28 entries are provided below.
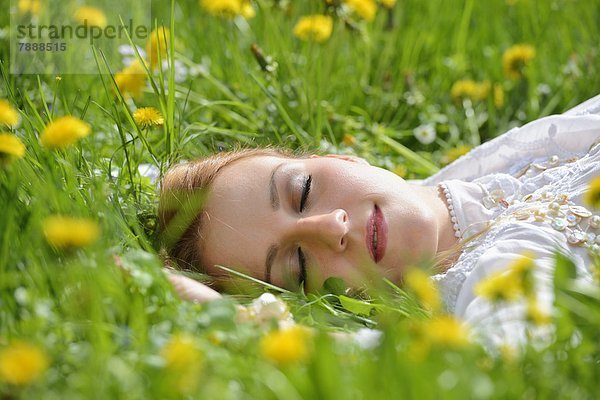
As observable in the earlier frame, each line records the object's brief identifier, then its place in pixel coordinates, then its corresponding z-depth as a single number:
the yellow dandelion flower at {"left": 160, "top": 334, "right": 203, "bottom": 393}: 1.65
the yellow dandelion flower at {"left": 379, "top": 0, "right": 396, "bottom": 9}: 2.30
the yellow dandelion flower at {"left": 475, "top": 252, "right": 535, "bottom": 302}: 1.67
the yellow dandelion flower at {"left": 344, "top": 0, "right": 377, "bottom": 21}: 2.24
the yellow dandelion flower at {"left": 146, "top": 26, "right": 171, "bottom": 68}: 2.21
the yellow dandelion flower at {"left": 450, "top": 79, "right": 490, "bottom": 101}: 2.32
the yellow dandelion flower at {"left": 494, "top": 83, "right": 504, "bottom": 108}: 2.33
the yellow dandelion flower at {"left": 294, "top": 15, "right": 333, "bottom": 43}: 2.24
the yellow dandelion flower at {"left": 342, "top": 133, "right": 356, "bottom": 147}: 2.18
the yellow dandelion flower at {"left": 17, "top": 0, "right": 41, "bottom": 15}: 2.28
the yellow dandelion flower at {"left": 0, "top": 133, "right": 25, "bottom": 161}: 1.77
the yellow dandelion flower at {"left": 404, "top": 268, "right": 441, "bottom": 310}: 1.69
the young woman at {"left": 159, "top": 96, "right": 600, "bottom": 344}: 1.91
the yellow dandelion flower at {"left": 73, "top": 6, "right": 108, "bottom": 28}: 2.34
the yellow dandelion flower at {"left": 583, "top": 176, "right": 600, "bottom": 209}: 1.75
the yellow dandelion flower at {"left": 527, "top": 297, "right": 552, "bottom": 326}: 1.67
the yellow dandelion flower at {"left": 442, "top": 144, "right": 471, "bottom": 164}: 2.24
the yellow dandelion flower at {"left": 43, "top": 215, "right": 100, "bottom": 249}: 1.71
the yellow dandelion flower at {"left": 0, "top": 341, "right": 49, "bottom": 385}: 1.64
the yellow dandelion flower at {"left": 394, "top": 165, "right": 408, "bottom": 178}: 2.18
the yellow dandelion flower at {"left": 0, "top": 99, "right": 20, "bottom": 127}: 1.83
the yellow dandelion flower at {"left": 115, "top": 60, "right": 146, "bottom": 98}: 2.16
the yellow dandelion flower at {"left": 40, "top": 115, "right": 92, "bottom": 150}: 1.80
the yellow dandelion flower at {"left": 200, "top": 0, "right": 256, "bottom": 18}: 2.22
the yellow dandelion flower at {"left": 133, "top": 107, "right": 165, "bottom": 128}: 1.98
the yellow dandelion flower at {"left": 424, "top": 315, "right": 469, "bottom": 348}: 1.66
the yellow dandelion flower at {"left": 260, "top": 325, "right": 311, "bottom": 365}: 1.65
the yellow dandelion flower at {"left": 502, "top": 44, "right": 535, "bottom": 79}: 2.30
